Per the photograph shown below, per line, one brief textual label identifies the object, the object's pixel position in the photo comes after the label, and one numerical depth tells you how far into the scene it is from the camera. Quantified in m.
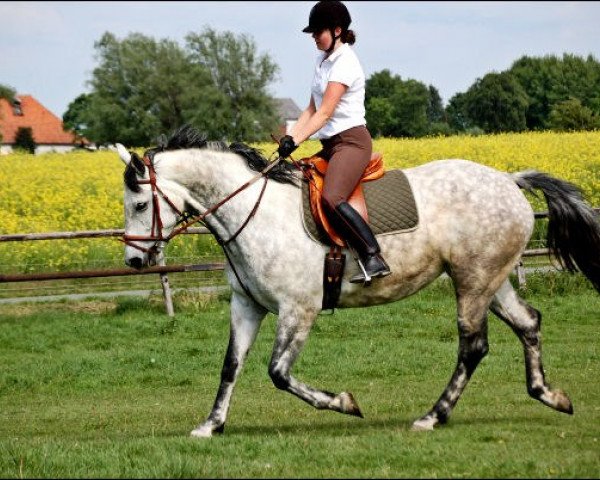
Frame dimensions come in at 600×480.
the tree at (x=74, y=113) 130.25
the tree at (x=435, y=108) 127.31
